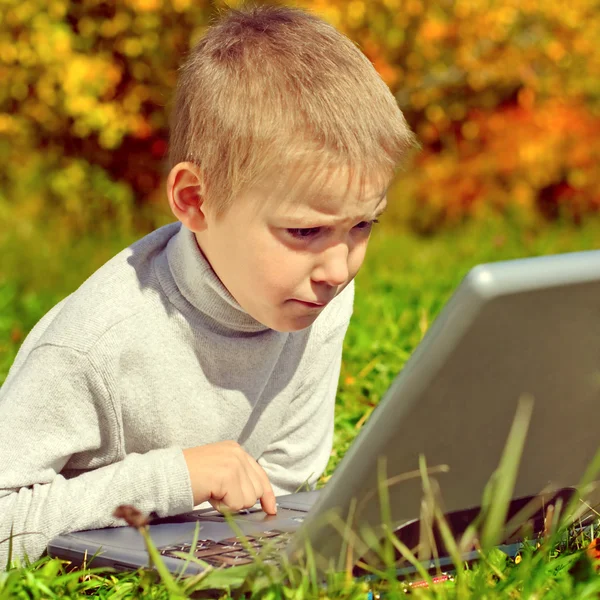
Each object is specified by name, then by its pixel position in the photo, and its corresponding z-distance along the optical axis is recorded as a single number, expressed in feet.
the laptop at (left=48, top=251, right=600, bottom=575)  3.19
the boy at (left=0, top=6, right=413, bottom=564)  3.85
